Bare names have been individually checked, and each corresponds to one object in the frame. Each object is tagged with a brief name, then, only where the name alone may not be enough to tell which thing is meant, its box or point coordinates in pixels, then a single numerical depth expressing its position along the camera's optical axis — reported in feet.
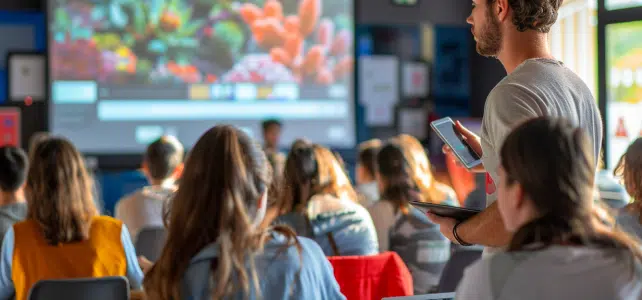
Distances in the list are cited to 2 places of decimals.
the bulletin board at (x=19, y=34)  25.66
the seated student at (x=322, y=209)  11.31
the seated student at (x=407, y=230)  12.60
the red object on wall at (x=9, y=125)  25.58
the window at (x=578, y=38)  25.32
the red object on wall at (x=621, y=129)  18.75
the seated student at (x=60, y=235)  9.36
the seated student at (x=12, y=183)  11.82
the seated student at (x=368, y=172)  17.37
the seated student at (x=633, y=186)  9.20
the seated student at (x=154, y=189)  14.93
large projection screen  25.99
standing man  5.84
